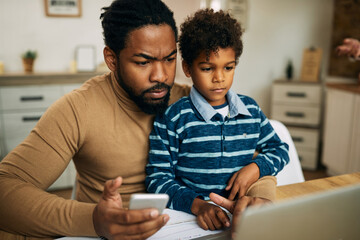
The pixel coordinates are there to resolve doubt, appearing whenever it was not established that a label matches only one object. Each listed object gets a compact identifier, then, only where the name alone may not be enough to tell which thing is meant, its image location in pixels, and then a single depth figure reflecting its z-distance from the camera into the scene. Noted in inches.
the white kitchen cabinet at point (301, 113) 129.8
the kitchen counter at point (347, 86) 110.5
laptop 18.4
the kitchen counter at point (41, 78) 105.5
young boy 37.7
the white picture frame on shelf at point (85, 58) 124.4
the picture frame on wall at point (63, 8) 122.8
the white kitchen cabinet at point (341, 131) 111.5
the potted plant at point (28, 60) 117.3
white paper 28.9
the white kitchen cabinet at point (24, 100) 105.9
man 31.1
